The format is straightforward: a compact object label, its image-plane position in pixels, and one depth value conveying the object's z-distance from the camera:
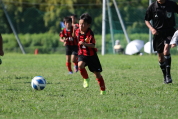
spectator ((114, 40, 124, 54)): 54.29
